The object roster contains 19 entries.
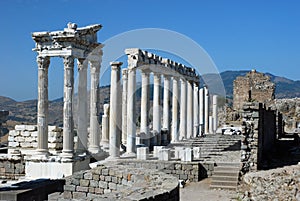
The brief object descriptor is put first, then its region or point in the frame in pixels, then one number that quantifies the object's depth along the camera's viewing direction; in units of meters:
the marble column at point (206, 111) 37.84
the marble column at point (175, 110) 31.34
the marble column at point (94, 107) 22.36
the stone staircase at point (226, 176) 16.88
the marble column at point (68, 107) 20.12
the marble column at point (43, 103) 20.42
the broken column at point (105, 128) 25.33
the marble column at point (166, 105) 30.38
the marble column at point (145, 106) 26.36
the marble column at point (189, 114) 33.19
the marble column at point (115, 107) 21.81
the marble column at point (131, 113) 22.96
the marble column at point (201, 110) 36.41
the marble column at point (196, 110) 35.35
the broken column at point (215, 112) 39.44
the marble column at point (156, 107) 28.80
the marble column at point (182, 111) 32.31
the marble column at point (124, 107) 26.54
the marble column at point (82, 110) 21.84
